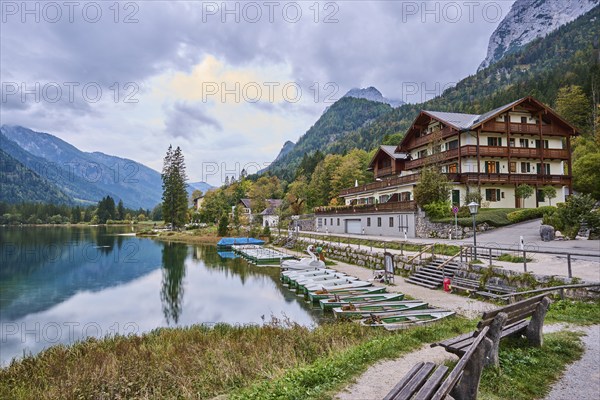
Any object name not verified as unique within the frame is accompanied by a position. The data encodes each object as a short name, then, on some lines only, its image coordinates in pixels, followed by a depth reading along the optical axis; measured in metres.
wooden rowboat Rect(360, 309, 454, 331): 11.77
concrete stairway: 18.33
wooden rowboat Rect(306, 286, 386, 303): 17.73
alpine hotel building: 36.72
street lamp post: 17.58
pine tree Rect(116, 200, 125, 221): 138.18
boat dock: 35.97
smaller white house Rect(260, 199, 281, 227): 77.80
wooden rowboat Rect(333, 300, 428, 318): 13.68
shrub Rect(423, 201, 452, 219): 31.20
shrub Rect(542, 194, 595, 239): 22.69
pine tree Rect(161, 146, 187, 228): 82.19
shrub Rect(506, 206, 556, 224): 30.83
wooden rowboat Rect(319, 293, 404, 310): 15.95
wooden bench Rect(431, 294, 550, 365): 5.59
